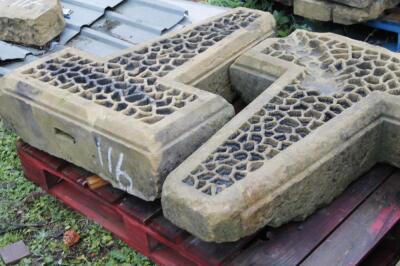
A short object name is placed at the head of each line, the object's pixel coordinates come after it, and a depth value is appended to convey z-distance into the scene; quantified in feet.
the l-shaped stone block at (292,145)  8.63
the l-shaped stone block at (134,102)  9.59
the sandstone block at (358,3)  14.34
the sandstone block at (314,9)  15.23
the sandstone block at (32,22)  14.90
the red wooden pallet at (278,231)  9.23
